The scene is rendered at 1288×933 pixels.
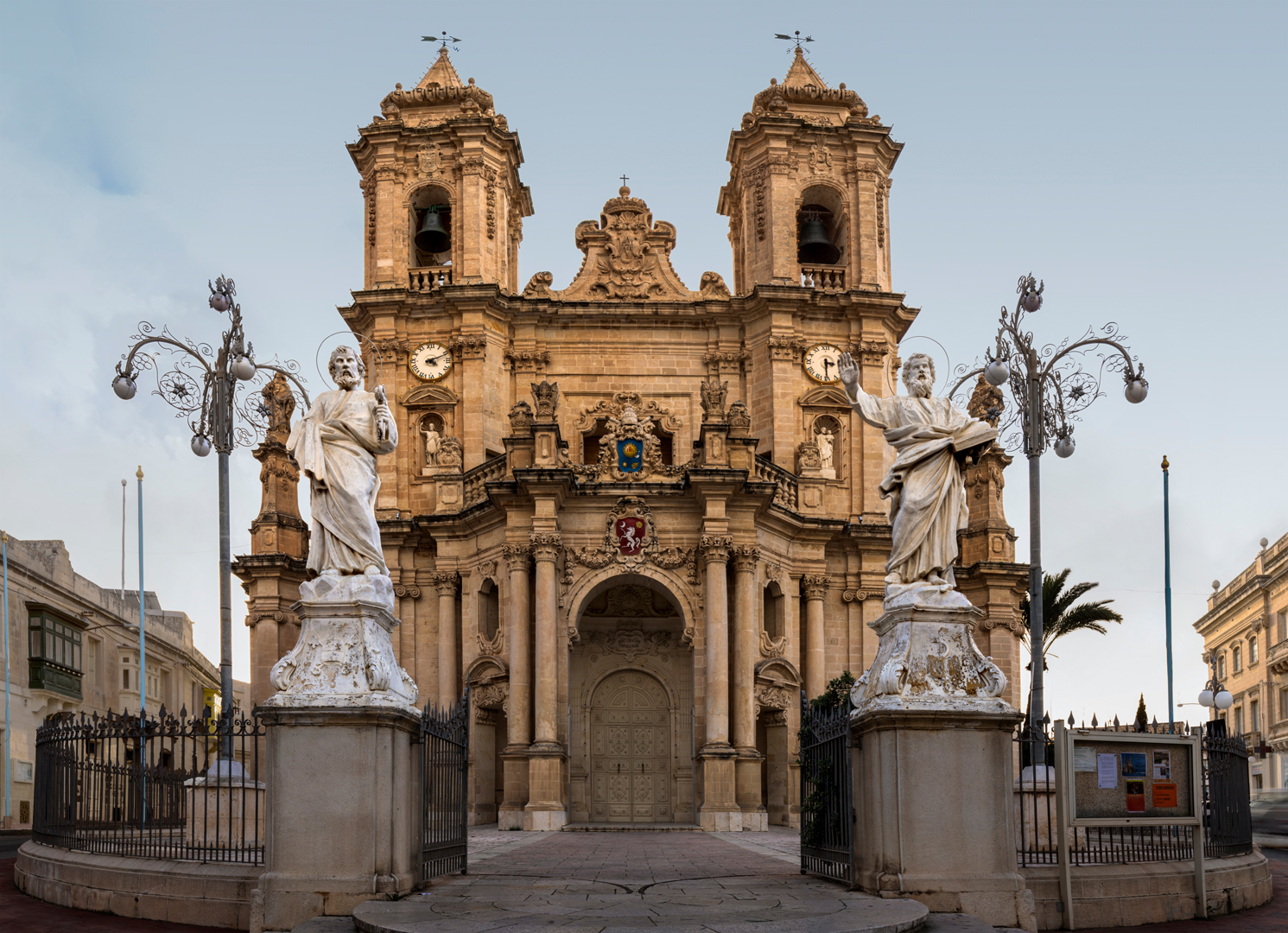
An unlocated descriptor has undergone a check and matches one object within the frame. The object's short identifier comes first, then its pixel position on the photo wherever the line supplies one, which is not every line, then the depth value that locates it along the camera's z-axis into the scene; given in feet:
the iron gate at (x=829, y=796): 41.93
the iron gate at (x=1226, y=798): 49.39
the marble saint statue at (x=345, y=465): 39.91
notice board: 41.55
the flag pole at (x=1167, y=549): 101.04
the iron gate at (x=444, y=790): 42.06
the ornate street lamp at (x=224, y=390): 64.80
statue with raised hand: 40.16
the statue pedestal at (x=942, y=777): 37.70
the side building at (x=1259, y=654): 190.39
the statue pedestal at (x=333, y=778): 37.29
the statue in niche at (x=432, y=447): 112.57
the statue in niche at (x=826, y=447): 113.91
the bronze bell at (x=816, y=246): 119.24
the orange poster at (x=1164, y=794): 42.42
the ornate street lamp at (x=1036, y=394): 59.77
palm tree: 137.59
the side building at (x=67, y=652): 135.13
